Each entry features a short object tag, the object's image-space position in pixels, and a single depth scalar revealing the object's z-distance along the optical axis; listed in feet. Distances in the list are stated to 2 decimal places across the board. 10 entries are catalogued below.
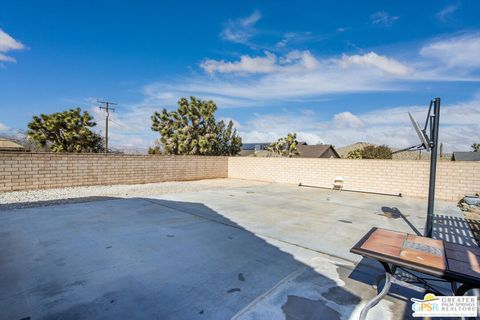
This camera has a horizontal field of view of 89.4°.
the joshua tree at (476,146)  112.18
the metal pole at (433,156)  12.09
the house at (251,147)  145.38
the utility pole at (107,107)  70.82
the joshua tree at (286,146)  71.31
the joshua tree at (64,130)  57.21
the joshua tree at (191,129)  65.98
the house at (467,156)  63.19
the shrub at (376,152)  80.43
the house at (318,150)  106.63
